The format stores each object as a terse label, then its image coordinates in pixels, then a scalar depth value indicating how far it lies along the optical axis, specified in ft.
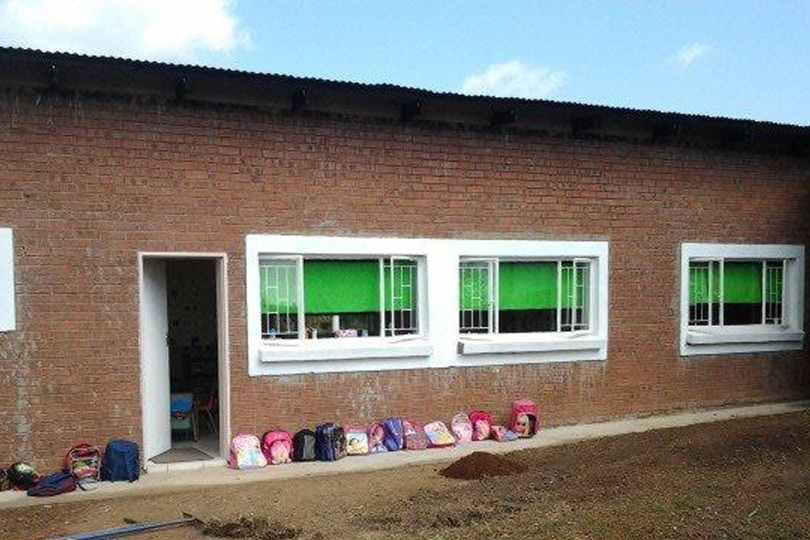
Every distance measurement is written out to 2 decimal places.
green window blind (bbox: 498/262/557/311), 33.27
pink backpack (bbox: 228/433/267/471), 27.55
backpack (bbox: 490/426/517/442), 31.71
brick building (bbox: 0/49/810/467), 25.85
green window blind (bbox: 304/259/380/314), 29.81
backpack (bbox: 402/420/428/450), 30.37
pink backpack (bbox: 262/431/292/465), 28.14
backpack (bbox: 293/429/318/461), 28.55
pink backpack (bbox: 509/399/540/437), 32.24
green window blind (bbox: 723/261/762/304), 38.40
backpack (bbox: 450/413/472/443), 31.53
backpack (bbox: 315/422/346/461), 28.66
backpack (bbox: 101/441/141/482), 25.76
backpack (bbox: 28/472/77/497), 24.18
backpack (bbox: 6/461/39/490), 24.67
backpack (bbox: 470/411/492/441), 31.81
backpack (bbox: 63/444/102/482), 25.38
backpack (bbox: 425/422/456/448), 30.76
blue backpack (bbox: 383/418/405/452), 30.19
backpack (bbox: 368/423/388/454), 29.91
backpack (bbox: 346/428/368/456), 29.43
